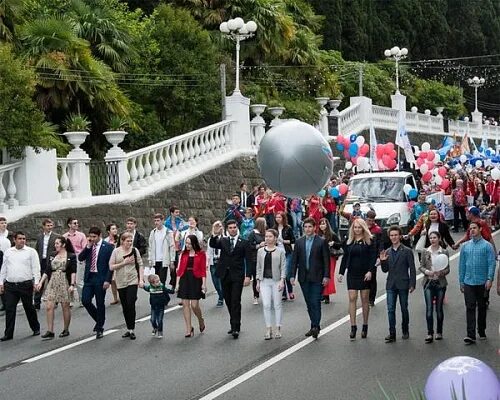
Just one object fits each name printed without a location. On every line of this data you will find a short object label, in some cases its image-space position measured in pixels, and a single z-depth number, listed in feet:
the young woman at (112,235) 56.18
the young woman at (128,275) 47.66
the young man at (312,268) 46.55
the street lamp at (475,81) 181.89
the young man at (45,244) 54.90
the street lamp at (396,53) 134.58
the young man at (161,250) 57.77
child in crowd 47.11
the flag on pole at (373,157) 96.66
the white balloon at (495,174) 93.04
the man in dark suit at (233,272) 47.70
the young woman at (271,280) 46.68
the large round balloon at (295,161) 40.88
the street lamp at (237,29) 94.84
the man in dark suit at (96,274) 48.34
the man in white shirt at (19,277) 49.01
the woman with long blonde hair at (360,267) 46.37
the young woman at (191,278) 47.60
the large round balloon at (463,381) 23.22
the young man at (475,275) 44.16
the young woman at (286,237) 57.21
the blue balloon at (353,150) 95.86
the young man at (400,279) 45.39
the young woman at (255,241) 55.83
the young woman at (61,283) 48.65
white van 83.15
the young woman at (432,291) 44.91
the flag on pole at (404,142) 99.40
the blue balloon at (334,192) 81.76
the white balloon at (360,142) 96.29
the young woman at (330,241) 54.08
